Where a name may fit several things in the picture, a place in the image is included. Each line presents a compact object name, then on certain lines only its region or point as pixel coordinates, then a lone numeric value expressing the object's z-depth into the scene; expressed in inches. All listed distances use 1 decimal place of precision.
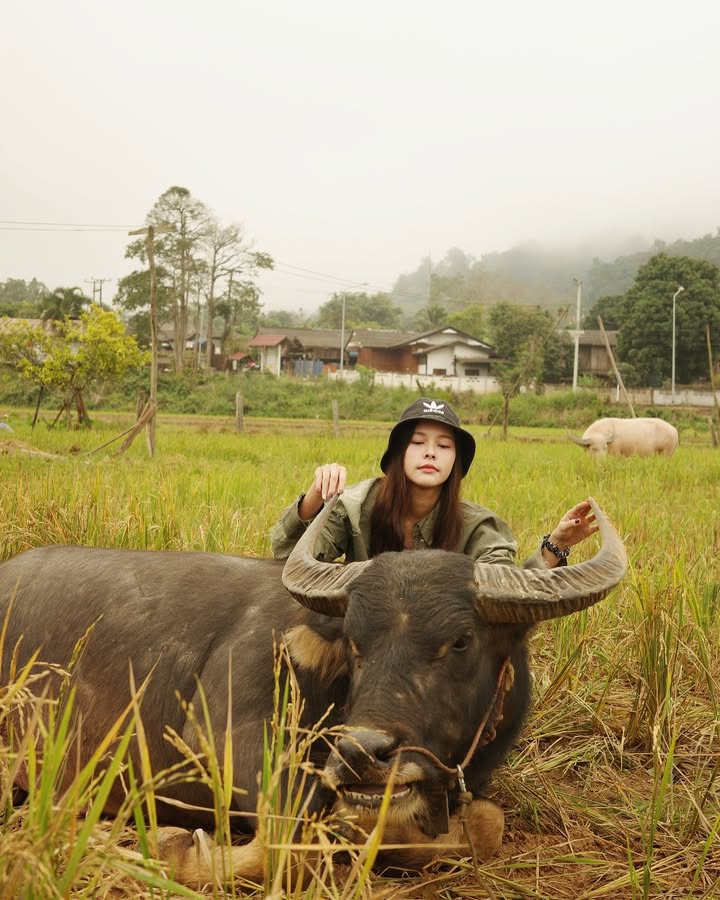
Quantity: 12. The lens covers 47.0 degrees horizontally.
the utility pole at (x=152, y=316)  503.8
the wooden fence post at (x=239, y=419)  837.4
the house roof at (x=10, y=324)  882.1
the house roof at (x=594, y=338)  2101.4
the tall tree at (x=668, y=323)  1643.7
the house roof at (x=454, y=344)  1916.8
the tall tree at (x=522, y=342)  1726.1
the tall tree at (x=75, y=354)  813.9
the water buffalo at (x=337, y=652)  84.0
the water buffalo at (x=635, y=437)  714.2
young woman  131.3
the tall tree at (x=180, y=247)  1685.5
